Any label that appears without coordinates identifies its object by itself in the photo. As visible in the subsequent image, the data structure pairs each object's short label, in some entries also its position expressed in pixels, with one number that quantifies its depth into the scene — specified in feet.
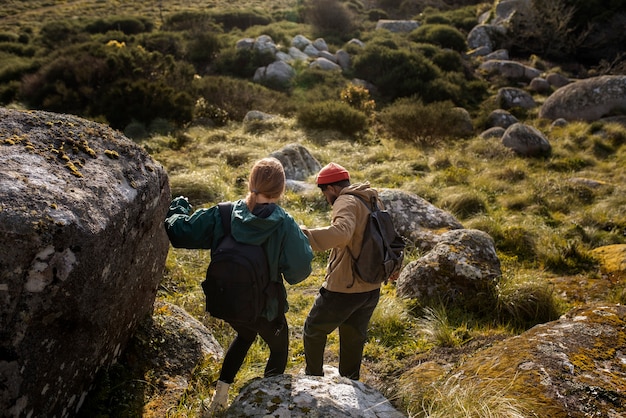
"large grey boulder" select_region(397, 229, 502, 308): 14.07
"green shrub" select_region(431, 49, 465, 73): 64.18
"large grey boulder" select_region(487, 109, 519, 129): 43.34
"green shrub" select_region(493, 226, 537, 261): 19.27
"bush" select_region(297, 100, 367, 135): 38.52
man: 8.05
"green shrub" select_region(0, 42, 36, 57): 63.62
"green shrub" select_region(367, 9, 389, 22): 100.59
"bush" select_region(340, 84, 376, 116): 45.29
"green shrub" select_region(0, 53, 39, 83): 48.19
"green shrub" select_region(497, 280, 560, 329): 13.56
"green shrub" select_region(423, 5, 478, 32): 88.53
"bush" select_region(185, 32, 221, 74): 62.74
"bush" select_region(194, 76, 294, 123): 42.24
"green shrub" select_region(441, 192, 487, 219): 23.16
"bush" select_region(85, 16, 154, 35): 79.56
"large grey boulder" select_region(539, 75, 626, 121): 42.04
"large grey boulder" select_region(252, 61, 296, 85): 55.70
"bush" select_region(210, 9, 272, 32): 95.86
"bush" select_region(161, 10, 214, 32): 77.61
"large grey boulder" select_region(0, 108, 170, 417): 5.50
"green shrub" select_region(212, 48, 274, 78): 59.00
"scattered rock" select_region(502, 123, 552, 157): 34.14
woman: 7.16
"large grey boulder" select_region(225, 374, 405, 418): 6.91
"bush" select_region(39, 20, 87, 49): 66.13
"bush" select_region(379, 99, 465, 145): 37.73
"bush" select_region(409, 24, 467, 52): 76.35
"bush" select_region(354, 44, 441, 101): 55.11
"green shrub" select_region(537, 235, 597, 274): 18.04
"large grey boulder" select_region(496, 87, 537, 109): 50.52
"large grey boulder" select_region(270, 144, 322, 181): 26.96
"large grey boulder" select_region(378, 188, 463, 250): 18.20
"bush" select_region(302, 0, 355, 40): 84.48
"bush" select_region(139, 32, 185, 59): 63.16
